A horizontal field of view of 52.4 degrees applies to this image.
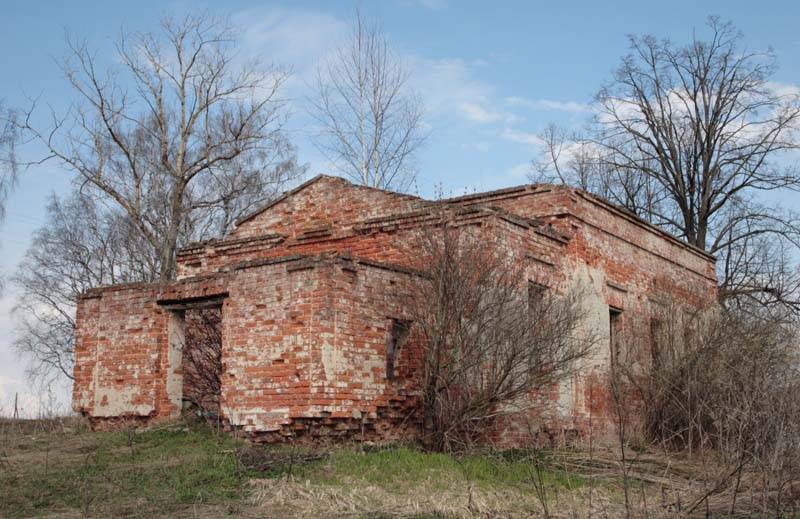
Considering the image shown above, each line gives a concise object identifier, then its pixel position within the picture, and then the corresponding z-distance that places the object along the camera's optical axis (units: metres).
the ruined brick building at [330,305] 11.65
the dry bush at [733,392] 8.20
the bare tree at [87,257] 28.94
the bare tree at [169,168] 26.02
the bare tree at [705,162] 26.05
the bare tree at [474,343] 11.13
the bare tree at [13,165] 17.74
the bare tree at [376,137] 26.39
